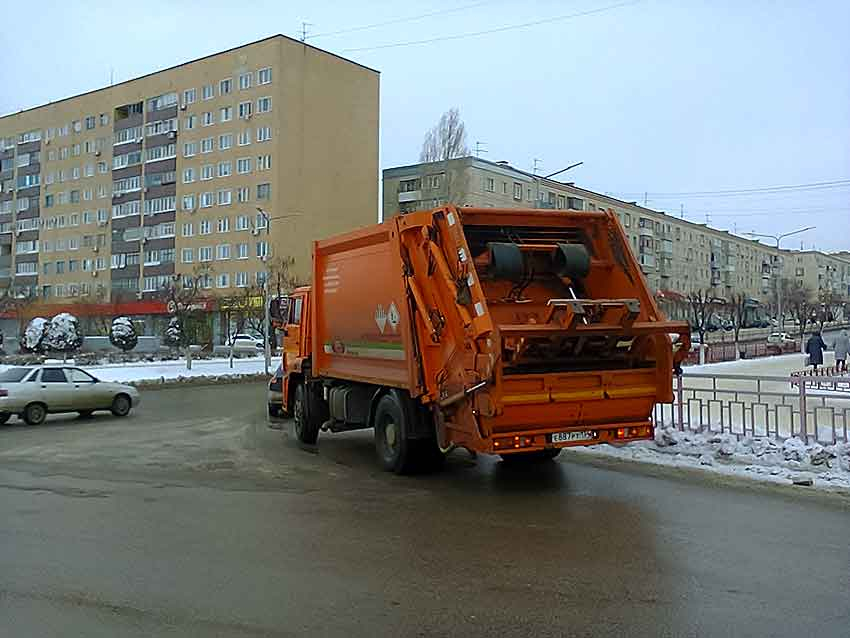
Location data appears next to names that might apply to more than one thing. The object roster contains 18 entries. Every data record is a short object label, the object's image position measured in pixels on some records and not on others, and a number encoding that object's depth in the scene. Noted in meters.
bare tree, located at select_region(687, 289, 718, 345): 56.35
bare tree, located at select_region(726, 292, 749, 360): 67.04
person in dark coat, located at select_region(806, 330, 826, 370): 27.52
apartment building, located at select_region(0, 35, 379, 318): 69.88
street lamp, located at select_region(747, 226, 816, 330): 65.55
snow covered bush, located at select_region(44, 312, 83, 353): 42.19
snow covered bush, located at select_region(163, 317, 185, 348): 46.47
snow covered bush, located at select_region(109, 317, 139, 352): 44.22
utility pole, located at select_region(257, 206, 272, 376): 34.47
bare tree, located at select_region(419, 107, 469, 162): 50.16
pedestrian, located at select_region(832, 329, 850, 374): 28.22
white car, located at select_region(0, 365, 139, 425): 18.70
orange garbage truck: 9.05
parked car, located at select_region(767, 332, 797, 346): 44.30
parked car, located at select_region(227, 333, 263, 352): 54.49
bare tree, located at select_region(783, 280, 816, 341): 72.15
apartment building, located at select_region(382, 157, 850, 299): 49.94
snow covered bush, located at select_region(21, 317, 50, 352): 42.28
